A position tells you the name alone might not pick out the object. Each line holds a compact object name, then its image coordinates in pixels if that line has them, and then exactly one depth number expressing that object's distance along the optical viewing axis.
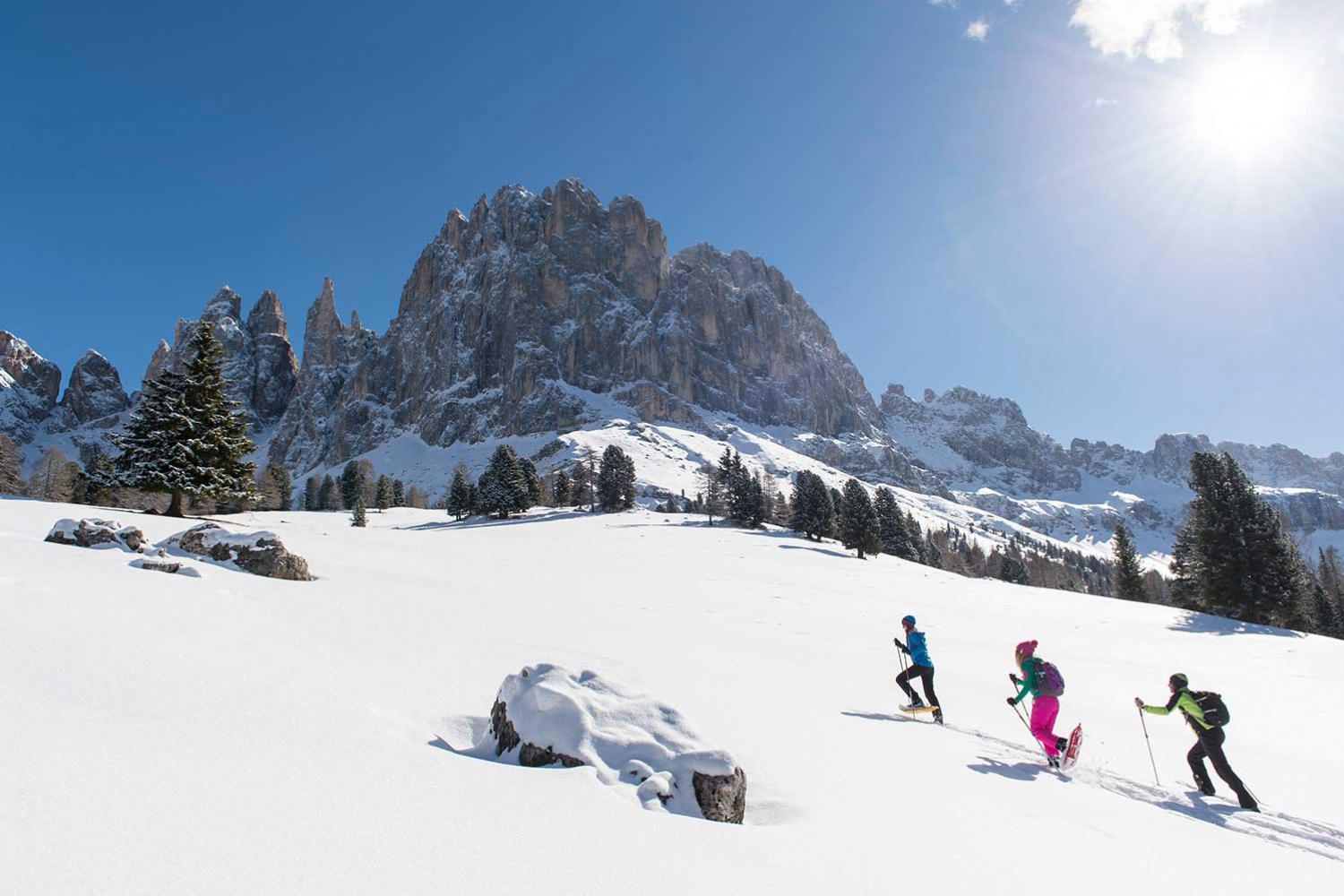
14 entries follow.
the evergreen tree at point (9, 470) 48.43
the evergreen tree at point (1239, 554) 30.03
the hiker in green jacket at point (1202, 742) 6.62
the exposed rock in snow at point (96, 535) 10.28
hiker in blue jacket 8.81
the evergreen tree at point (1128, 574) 49.50
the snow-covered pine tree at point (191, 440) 21.19
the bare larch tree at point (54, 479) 56.94
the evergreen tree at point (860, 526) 51.31
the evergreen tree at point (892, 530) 70.88
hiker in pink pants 7.08
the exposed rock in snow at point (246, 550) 11.09
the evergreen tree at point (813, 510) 61.69
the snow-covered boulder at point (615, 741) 3.89
